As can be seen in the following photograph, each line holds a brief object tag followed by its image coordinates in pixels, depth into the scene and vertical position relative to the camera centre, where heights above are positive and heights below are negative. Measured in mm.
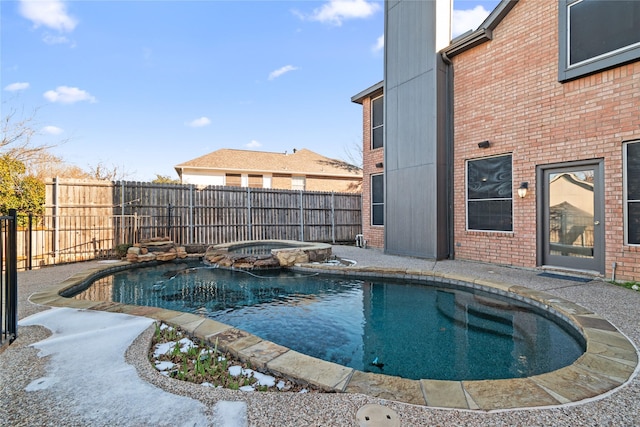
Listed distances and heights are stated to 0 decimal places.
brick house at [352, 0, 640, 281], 4742 +1445
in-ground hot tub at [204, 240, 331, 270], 6883 -961
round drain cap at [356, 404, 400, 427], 1593 -1070
